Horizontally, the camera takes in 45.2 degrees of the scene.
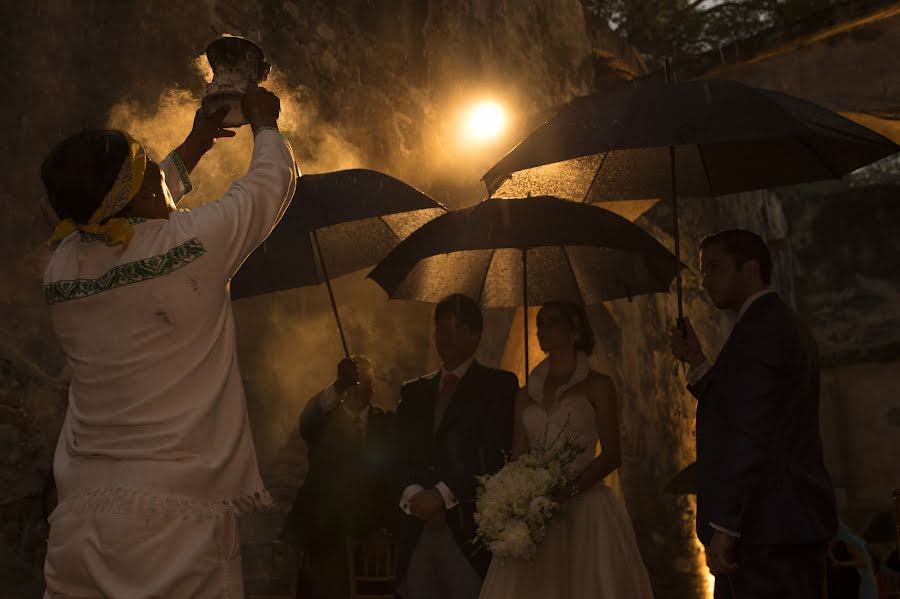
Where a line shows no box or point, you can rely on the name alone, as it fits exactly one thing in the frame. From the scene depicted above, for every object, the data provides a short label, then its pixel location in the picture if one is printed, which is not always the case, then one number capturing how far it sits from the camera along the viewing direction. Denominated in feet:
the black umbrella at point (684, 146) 12.89
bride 15.38
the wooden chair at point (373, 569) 18.26
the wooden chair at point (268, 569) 19.61
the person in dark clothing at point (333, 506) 18.37
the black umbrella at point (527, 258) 16.29
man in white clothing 7.97
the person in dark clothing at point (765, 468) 11.57
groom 14.69
